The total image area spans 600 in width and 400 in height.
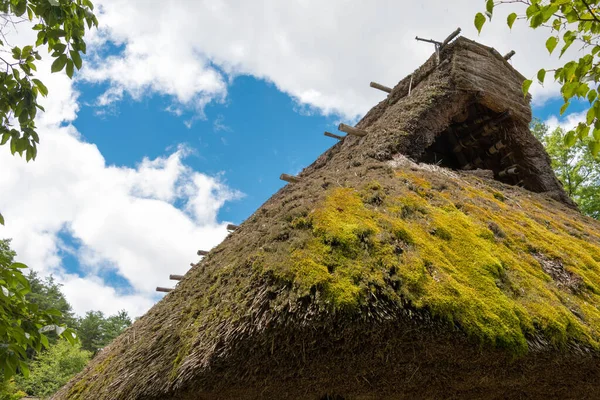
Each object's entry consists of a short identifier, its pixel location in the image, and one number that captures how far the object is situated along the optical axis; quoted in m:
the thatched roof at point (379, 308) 2.71
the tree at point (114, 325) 38.44
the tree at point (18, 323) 2.33
